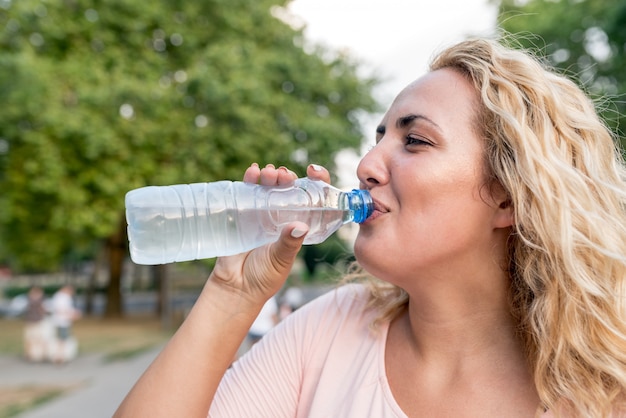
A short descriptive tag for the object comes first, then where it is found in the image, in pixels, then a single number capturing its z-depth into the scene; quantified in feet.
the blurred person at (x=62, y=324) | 40.22
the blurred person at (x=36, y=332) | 41.19
